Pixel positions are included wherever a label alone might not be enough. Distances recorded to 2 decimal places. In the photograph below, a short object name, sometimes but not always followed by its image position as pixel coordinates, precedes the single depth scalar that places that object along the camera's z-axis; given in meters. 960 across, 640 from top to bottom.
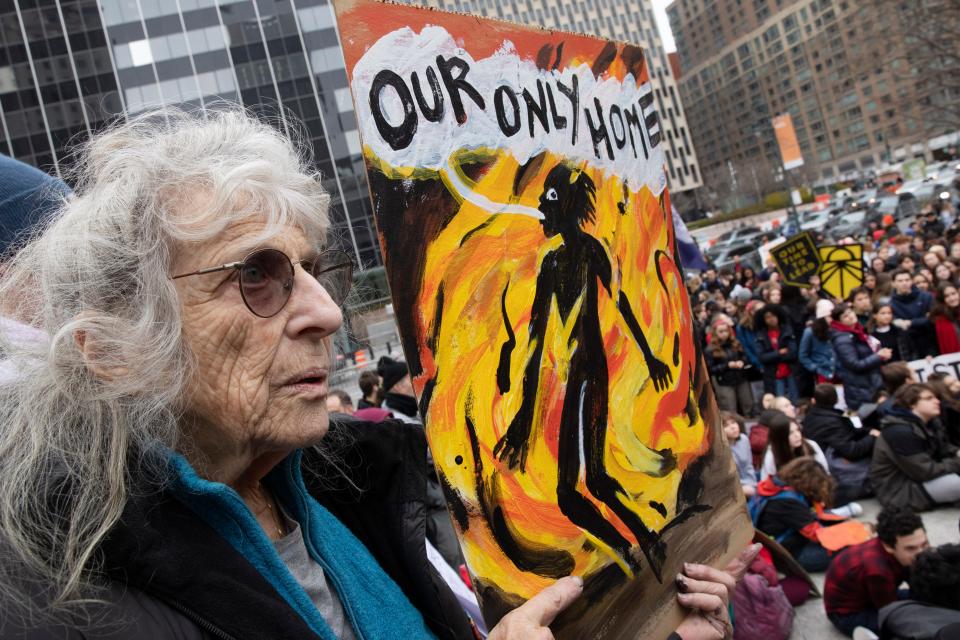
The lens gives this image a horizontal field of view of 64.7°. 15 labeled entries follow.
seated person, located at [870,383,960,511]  5.75
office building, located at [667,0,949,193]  87.75
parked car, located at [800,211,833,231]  32.67
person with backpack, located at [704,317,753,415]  9.44
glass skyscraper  38.69
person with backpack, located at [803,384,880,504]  6.31
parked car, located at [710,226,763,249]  35.75
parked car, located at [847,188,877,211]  33.25
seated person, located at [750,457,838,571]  5.22
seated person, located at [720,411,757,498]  6.02
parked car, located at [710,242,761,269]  29.60
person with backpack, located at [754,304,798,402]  9.10
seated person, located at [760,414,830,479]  5.71
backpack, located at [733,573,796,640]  4.49
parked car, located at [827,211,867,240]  28.22
